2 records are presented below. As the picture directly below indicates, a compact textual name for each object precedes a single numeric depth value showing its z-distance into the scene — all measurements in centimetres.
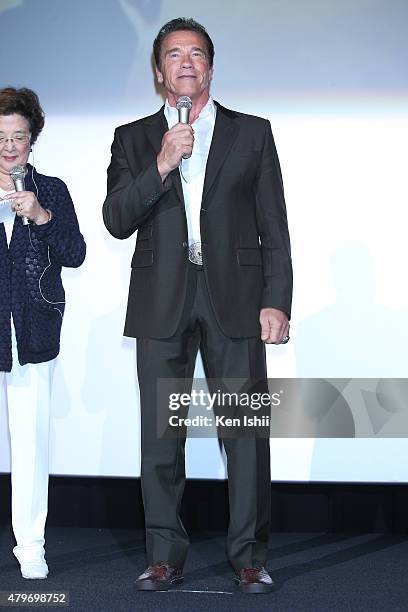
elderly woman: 614
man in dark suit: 582
